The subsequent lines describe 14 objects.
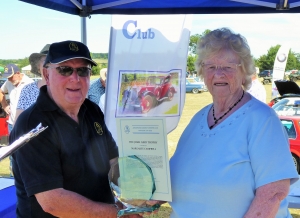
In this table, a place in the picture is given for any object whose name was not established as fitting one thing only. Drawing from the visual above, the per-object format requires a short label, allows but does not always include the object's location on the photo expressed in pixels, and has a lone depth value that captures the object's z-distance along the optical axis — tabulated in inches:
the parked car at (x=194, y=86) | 1108.8
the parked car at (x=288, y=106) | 278.1
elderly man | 61.1
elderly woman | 53.6
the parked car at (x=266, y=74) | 1827.5
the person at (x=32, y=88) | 133.0
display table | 95.0
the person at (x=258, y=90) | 198.6
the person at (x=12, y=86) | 189.0
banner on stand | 143.8
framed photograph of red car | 147.8
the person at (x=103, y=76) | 201.9
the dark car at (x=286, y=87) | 413.4
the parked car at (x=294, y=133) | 246.2
